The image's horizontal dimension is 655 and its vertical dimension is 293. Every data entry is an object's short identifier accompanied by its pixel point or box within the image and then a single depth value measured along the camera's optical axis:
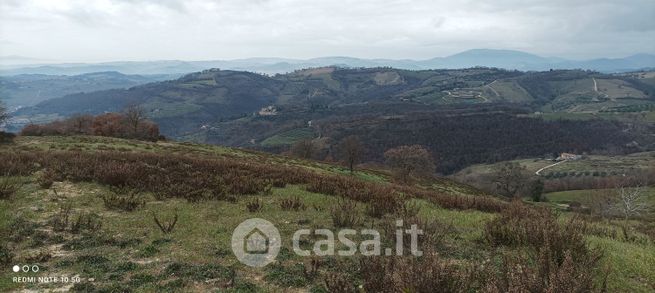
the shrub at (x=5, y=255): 8.34
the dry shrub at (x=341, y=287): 6.31
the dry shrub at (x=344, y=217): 11.17
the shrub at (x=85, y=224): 10.69
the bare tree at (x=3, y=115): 53.04
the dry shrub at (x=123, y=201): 12.89
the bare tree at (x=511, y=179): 77.38
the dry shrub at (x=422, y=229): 9.18
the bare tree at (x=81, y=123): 73.44
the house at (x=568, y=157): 191.56
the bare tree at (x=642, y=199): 53.60
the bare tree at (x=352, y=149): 53.43
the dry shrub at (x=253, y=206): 13.11
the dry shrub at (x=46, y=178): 14.72
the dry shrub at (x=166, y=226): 10.56
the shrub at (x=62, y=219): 10.80
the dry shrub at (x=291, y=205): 13.50
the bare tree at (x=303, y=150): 93.75
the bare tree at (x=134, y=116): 67.32
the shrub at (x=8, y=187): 13.27
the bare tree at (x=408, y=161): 56.25
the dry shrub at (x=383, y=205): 12.85
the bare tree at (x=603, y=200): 58.26
